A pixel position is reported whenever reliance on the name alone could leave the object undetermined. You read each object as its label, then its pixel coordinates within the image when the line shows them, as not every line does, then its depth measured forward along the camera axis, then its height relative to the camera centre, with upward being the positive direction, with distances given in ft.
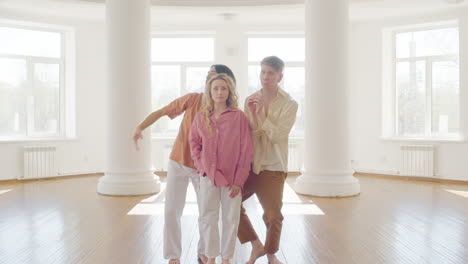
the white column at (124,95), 18.44 +1.75
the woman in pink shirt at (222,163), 8.00 -0.61
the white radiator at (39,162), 23.68 -1.81
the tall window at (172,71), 28.25 +4.40
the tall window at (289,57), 28.12 +5.39
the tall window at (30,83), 24.53 +3.17
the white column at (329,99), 18.38 +1.57
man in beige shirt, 8.47 -0.25
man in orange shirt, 8.55 -0.87
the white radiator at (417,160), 23.64 -1.69
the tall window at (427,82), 24.32 +3.20
